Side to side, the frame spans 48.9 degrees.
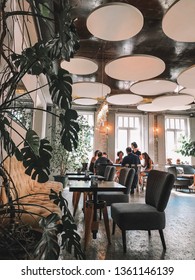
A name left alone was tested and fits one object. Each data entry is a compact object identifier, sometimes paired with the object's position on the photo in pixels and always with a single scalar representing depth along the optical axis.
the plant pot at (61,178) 8.44
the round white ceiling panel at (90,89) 5.72
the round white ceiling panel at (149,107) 7.99
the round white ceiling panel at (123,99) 6.74
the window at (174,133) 11.63
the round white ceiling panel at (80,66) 4.41
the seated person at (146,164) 8.30
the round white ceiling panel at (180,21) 2.86
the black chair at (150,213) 2.58
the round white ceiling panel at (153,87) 5.31
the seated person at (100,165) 6.13
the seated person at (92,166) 7.36
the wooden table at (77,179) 4.42
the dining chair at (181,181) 8.66
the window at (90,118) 10.95
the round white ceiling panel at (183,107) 8.21
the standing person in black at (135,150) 7.63
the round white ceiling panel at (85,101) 7.76
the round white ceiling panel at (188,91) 6.73
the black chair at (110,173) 4.69
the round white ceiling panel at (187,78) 4.54
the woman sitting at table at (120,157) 8.91
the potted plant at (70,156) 8.66
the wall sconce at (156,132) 11.34
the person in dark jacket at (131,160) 6.90
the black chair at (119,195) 3.62
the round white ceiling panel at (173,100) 6.46
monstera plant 1.37
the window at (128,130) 11.48
